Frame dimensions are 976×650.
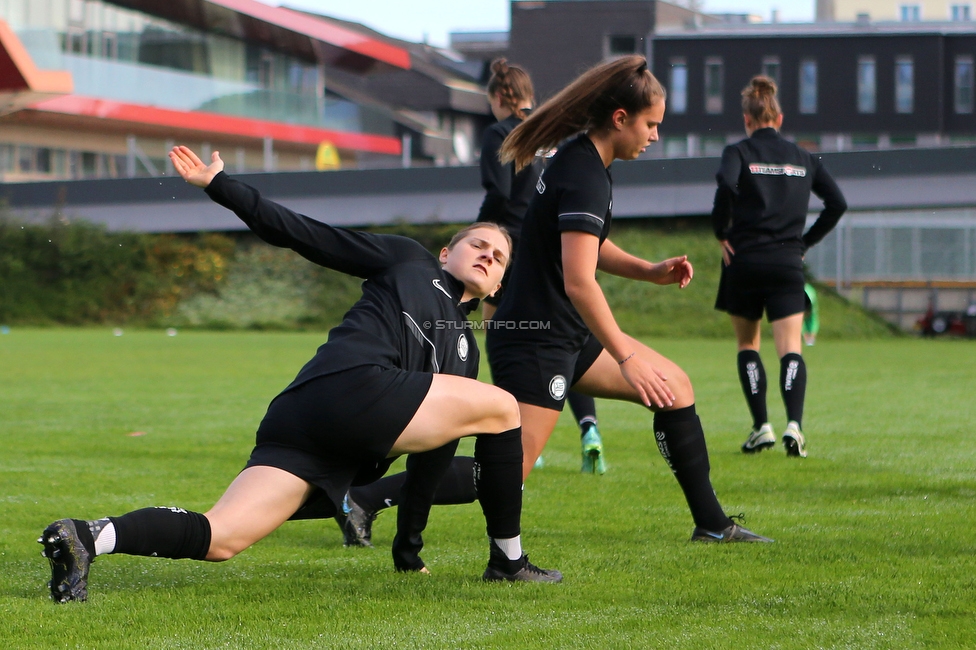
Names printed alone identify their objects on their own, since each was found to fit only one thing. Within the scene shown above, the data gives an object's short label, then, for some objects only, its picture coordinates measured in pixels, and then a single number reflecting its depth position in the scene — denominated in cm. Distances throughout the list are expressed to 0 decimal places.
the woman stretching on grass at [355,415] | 705
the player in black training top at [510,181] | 1315
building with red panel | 6944
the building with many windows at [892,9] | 15412
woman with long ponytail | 819
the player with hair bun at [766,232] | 1448
